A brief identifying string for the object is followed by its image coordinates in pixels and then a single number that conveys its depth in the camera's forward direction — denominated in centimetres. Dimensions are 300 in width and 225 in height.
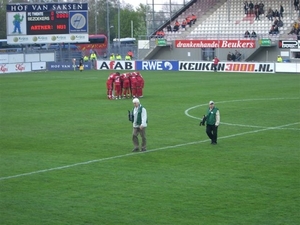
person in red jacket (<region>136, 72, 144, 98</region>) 3943
